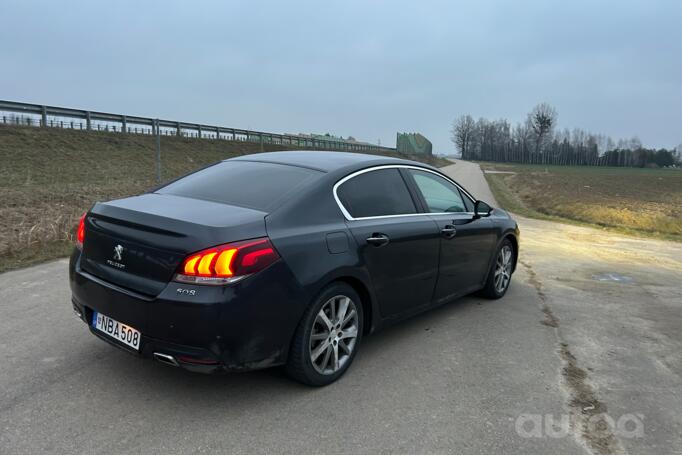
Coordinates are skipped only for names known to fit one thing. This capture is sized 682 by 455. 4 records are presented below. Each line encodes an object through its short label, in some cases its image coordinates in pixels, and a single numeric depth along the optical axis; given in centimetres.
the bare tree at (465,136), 13525
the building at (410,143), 7588
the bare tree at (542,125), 11256
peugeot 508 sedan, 299
